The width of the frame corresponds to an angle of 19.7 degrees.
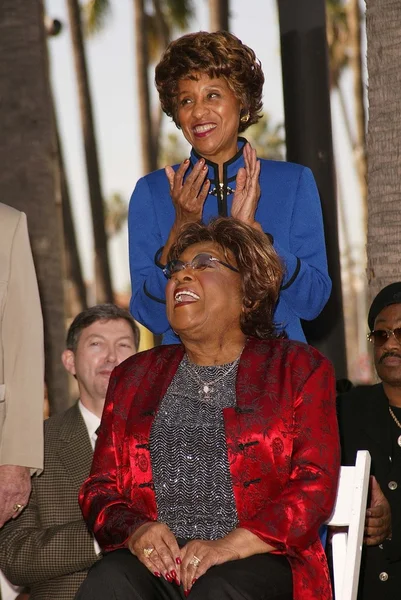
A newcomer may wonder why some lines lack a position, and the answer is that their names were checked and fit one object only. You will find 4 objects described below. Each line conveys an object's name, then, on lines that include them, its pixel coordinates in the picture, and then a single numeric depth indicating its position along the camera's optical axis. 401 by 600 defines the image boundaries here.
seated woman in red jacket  3.80
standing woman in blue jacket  4.54
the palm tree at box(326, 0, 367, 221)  29.94
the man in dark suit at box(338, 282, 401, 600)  5.03
